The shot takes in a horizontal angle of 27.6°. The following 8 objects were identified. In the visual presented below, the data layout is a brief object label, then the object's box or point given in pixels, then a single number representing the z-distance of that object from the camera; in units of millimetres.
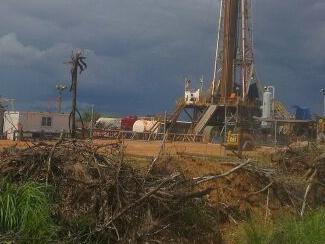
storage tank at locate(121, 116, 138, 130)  72750
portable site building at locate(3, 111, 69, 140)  53219
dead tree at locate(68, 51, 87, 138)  30891
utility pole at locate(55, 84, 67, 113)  63319
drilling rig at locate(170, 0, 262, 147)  68750
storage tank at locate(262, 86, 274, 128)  63594
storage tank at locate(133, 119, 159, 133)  64438
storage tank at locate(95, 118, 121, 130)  70300
